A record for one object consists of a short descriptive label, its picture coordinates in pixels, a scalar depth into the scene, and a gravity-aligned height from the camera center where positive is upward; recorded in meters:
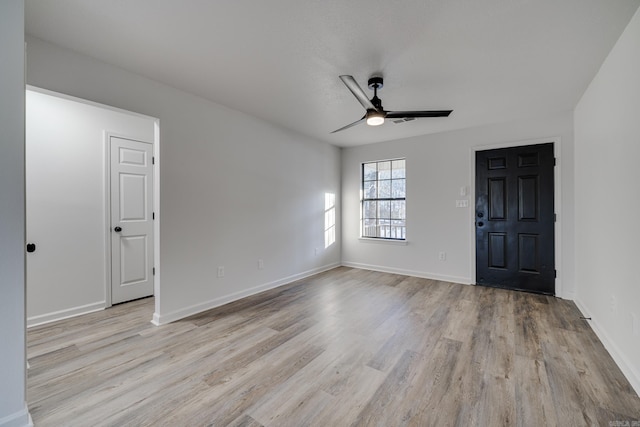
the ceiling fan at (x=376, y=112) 2.41 +0.96
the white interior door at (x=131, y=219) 3.37 -0.07
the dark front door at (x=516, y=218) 3.70 -0.09
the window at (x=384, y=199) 4.98 +0.25
